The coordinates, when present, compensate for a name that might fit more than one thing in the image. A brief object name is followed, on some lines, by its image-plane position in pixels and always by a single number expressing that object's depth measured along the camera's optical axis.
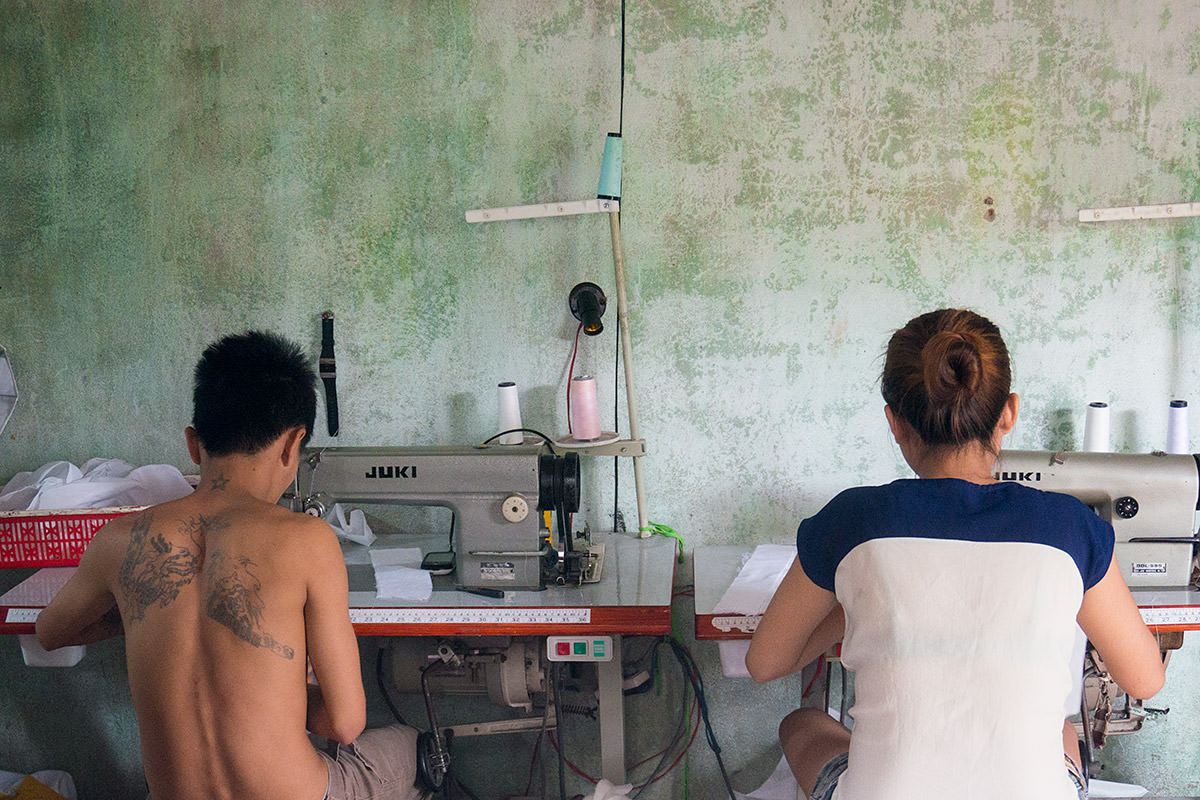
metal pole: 2.57
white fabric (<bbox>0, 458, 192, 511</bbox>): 2.50
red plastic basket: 2.39
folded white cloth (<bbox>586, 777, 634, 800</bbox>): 2.29
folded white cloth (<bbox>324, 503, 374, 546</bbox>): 2.67
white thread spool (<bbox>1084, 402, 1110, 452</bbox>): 2.47
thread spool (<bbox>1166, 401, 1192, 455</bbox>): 2.51
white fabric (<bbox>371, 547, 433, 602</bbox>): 2.19
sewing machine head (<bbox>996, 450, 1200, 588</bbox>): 2.09
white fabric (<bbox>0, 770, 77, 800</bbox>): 2.88
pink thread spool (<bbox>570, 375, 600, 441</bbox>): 2.50
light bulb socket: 2.61
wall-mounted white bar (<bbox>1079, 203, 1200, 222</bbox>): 2.48
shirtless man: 1.50
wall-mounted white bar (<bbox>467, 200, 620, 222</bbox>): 2.57
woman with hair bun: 1.35
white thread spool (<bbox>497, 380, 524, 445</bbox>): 2.58
